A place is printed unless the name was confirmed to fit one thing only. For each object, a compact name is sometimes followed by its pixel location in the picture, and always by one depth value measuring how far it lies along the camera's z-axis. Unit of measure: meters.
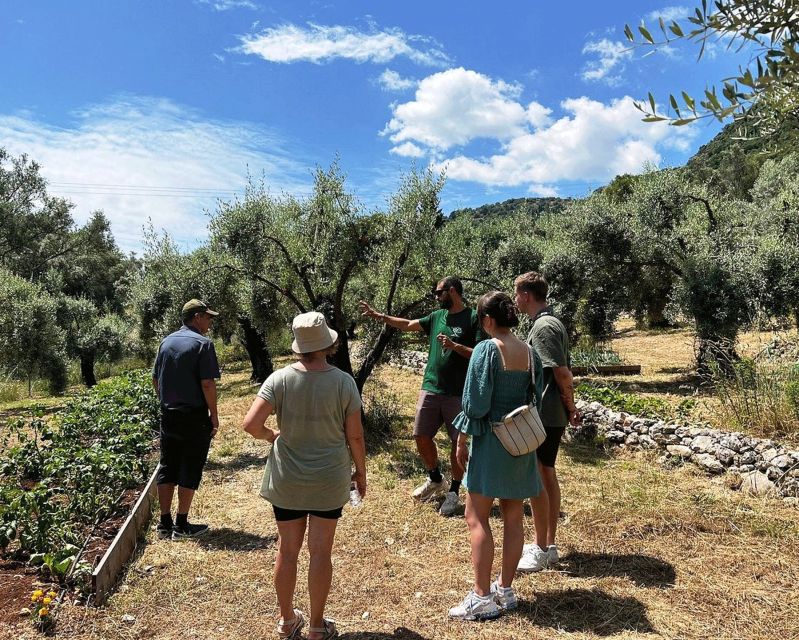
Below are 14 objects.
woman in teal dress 3.31
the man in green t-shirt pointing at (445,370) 5.17
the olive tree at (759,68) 1.95
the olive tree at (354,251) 8.16
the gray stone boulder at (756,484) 5.43
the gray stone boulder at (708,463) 6.13
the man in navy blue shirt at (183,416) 4.93
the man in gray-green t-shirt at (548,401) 3.91
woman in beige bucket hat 3.01
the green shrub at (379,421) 8.40
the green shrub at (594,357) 14.38
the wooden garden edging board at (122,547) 3.74
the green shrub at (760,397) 6.78
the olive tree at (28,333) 15.82
